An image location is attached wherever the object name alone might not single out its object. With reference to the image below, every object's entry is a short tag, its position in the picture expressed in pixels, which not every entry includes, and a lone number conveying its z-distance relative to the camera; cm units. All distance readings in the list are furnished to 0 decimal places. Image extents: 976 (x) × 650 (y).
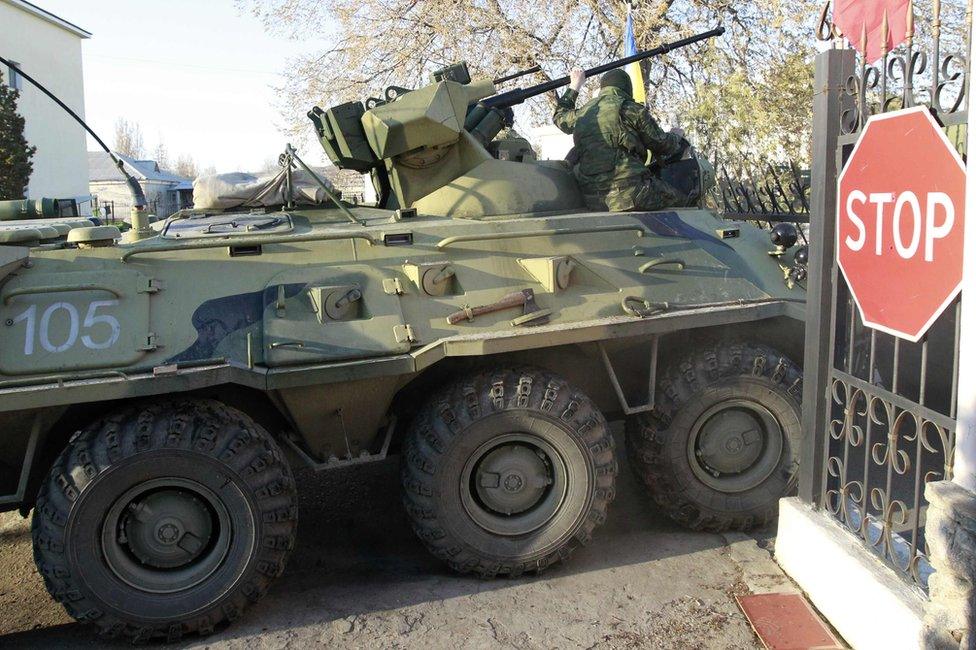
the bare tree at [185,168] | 9394
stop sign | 305
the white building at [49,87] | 2931
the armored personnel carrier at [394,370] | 416
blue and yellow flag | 1043
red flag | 330
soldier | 567
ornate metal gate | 312
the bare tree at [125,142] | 8119
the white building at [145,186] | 3716
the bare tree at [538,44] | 1504
